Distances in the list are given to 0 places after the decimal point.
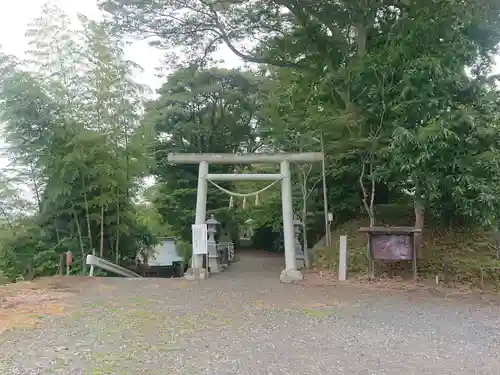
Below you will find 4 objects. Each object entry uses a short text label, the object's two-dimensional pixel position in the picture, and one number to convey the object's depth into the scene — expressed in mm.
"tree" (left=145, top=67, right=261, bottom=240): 13516
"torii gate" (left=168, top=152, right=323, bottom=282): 7933
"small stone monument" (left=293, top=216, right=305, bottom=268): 9477
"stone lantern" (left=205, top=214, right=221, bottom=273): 9539
